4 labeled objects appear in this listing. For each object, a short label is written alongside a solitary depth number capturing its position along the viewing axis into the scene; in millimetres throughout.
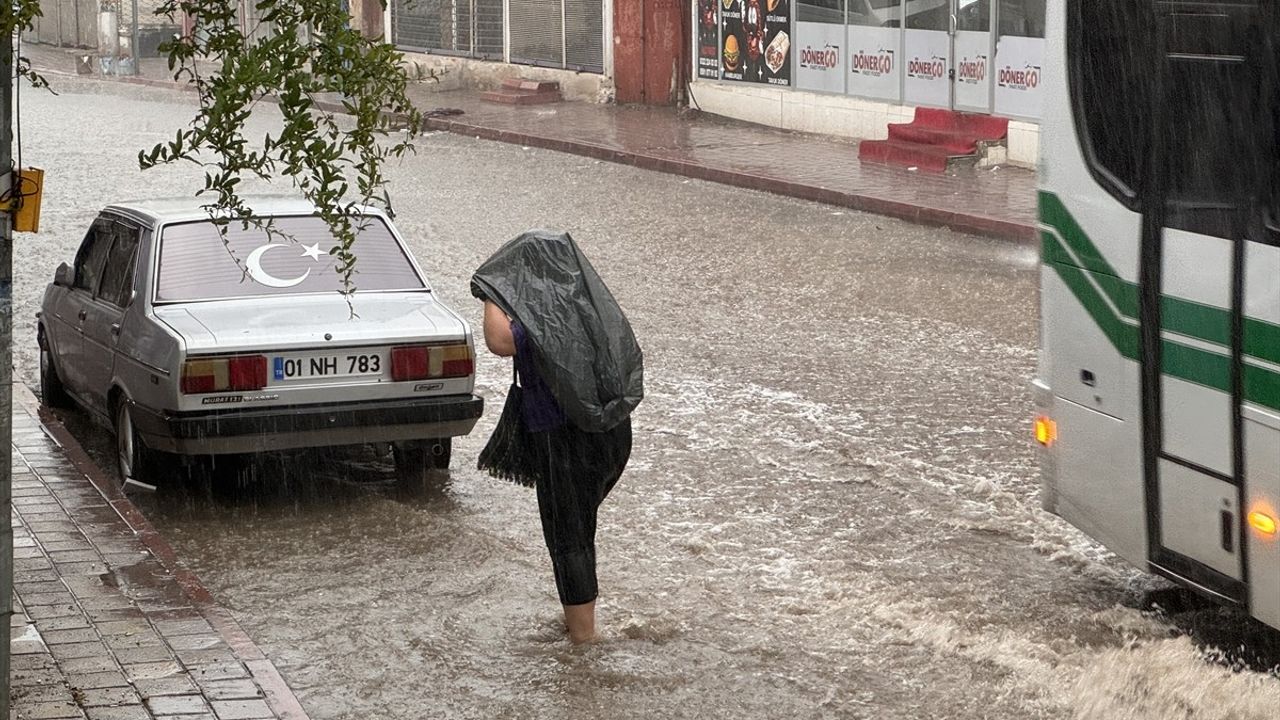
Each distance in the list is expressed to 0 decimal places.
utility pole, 8836
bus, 11086
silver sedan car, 15805
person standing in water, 12258
